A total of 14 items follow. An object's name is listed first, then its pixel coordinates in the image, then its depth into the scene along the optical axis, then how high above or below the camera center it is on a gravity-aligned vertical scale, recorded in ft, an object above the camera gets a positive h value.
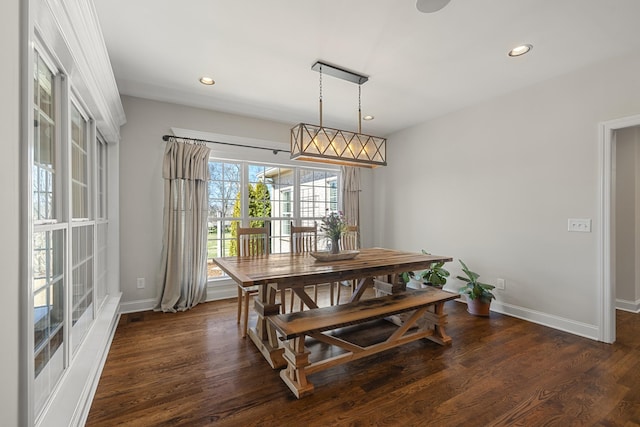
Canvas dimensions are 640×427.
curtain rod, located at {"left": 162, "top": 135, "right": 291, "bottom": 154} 11.55 +3.09
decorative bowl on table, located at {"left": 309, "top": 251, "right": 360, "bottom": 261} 8.93 -1.39
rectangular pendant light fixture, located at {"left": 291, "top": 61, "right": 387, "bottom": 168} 8.39 +2.11
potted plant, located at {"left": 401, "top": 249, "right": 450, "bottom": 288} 11.98 -2.77
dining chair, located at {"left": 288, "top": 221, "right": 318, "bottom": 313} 11.50 -1.11
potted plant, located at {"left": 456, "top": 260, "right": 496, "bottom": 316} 10.55 -3.20
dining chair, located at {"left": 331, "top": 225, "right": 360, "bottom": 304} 12.46 -1.30
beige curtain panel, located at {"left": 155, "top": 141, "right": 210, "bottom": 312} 11.26 -0.58
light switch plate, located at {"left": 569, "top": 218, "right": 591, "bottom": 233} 9.00 -0.45
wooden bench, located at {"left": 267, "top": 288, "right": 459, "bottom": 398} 6.26 -2.75
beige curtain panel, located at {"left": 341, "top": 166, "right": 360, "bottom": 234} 16.02 +1.01
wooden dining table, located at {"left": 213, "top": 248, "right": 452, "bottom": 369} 6.85 -1.54
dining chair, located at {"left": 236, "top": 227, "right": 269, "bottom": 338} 9.76 -1.18
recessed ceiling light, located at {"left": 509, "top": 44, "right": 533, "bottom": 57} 7.90 +4.56
